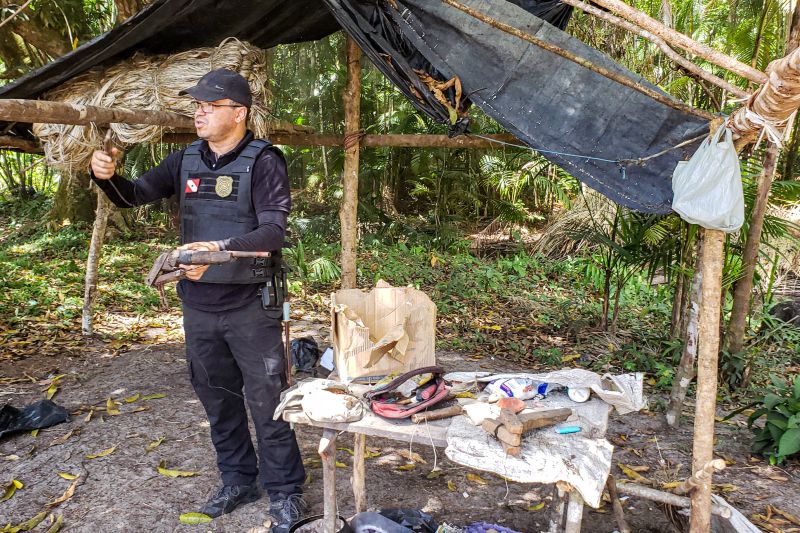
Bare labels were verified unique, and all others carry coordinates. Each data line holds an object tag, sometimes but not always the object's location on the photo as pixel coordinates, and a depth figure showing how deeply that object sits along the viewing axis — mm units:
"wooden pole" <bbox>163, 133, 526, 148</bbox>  4070
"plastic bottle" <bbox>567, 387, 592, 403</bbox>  2590
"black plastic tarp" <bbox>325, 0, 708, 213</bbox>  2518
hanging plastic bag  2195
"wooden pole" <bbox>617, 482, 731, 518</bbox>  2533
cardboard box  2732
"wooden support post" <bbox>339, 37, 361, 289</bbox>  4004
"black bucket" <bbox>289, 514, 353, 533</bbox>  2477
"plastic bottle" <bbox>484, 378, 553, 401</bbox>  2607
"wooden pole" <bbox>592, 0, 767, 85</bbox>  2006
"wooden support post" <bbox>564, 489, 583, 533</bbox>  2078
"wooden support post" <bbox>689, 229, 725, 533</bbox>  2389
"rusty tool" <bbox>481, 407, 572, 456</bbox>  2090
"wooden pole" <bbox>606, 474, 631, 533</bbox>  2678
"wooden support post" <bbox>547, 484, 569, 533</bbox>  2469
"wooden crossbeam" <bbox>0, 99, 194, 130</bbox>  2527
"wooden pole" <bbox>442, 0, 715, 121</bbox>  2430
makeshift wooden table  2121
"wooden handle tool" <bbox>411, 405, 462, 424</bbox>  2350
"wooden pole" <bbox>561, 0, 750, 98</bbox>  2193
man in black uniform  2709
